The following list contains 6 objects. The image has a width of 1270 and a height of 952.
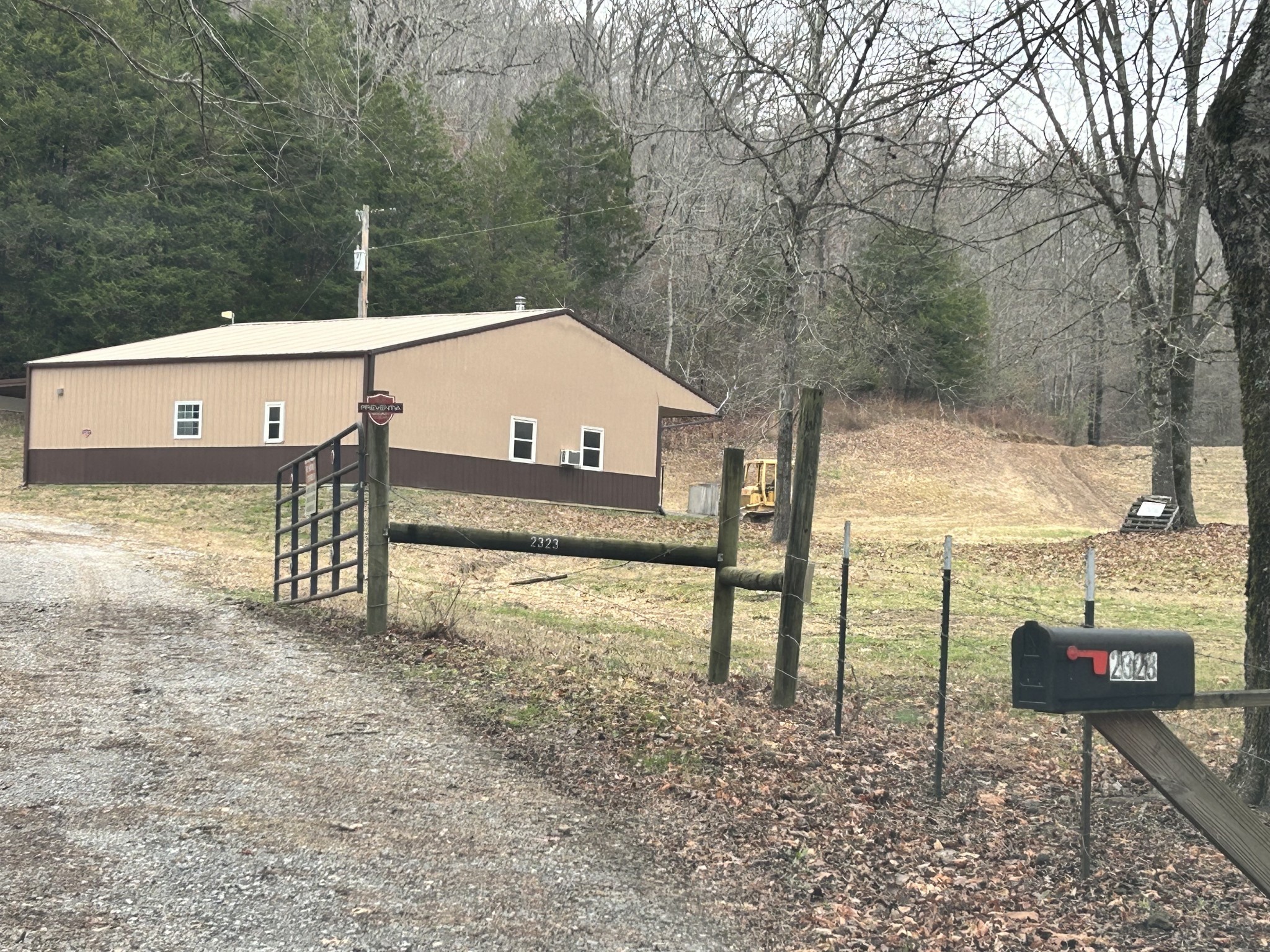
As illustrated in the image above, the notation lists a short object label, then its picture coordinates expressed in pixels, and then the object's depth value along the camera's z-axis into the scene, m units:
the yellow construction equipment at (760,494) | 31.83
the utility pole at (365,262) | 33.22
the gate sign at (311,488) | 10.86
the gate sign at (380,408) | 9.23
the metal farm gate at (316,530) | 10.04
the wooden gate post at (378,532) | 9.13
